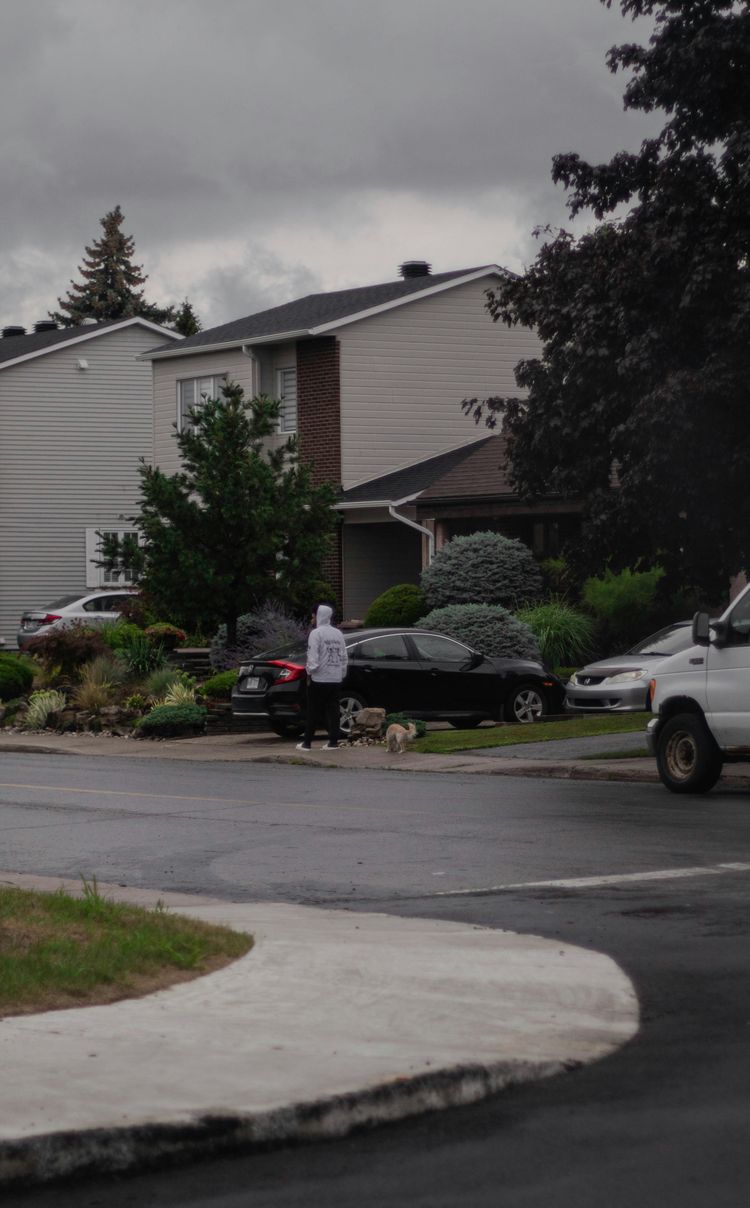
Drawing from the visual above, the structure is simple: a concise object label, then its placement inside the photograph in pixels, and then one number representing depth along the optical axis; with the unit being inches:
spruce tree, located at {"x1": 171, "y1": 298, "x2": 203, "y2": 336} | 3149.6
